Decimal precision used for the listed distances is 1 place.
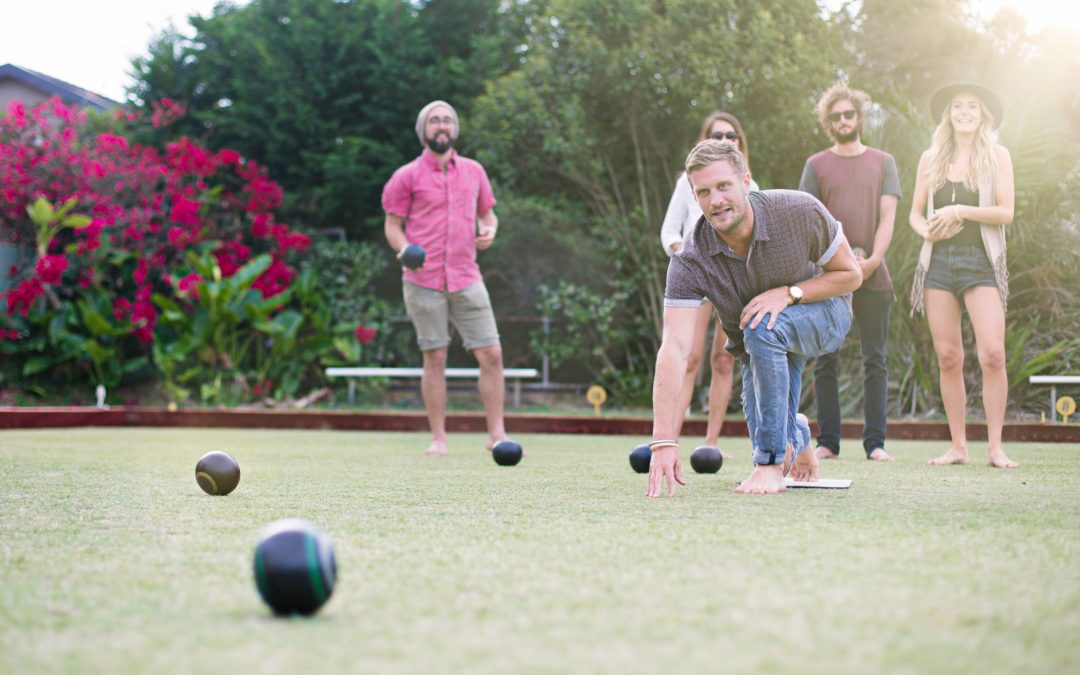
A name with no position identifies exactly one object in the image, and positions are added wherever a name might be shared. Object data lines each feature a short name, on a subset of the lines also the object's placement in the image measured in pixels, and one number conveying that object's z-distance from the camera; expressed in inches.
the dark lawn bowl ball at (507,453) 166.1
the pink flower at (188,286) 363.6
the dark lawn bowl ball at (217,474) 120.3
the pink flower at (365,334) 378.9
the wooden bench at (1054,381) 265.4
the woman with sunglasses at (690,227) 183.6
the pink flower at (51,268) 370.9
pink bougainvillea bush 370.9
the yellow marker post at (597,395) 295.9
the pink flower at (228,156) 393.7
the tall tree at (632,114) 342.6
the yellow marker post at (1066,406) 243.6
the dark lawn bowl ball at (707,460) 150.0
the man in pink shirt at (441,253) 205.2
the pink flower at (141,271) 381.7
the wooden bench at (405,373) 348.5
